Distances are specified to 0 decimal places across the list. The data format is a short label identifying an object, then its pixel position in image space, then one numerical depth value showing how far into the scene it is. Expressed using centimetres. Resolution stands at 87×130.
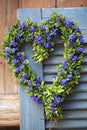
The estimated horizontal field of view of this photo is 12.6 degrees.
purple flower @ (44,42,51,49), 221
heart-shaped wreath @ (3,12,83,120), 221
